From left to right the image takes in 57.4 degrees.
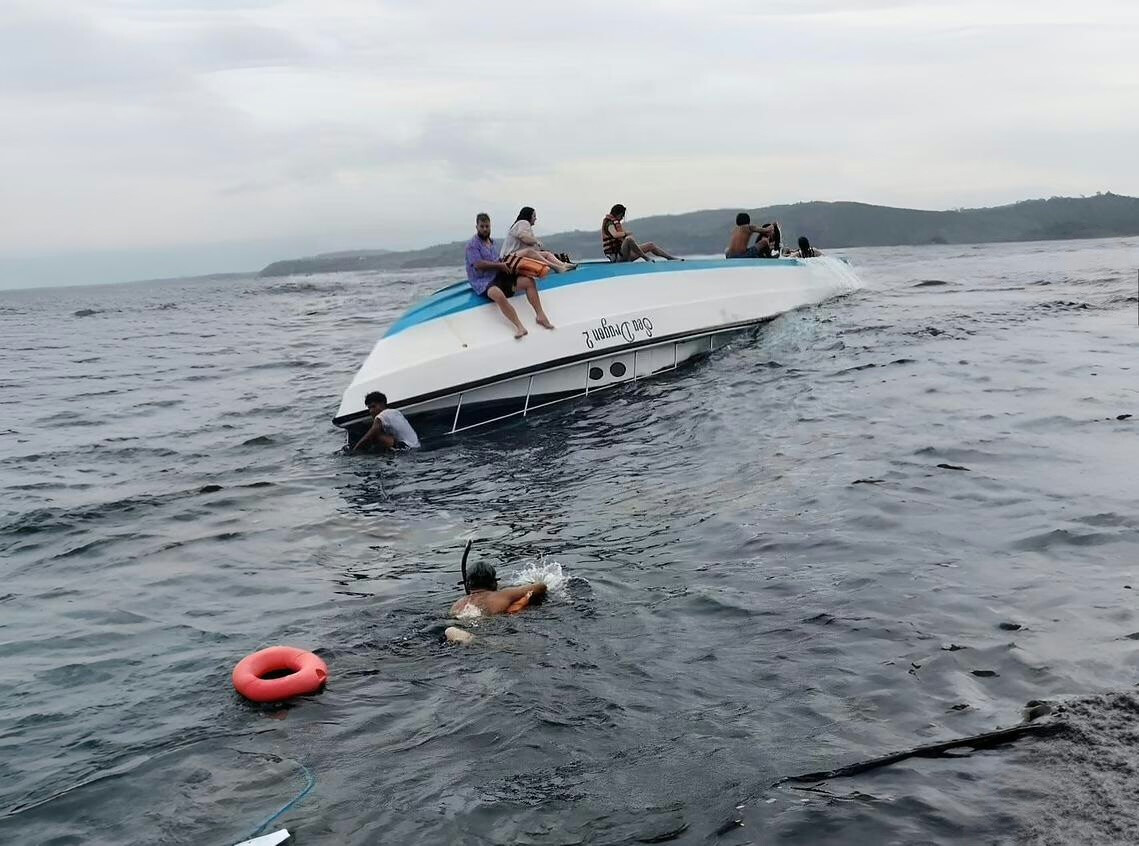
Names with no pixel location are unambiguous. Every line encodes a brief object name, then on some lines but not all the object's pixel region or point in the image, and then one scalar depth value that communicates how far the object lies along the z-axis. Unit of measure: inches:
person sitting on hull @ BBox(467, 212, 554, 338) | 574.2
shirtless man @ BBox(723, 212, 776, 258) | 741.3
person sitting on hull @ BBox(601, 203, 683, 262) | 690.2
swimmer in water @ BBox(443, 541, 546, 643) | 296.2
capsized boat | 549.0
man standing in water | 526.3
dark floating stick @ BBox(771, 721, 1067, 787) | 197.6
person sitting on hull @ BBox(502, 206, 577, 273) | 590.2
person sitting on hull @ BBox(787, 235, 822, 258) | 848.3
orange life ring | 248.7
